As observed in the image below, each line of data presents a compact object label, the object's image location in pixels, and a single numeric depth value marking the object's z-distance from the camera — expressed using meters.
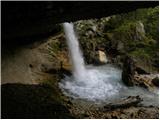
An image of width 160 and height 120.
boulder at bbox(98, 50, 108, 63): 15.73
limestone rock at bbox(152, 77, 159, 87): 12.72
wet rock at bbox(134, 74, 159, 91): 12.30
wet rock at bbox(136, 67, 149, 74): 14.50
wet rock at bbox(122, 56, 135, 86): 12.36
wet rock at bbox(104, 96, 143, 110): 9.11
